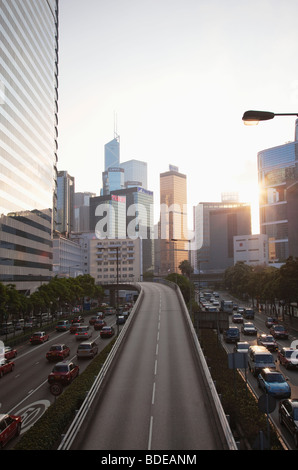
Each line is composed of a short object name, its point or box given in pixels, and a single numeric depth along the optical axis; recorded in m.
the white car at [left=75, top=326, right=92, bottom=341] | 46.91
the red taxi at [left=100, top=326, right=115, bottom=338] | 47.72
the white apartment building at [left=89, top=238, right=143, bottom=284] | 161.38
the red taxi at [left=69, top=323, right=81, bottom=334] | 54.53
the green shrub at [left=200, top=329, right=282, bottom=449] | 14.96
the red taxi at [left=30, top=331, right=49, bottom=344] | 45.75
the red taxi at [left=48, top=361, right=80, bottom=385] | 26.48
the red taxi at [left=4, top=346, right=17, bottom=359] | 36.47
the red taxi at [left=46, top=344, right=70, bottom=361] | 35.16
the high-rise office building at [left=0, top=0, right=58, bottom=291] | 76.38
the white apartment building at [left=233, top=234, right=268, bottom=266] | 199.12
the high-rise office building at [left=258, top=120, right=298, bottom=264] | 100.12
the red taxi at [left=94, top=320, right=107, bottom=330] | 57.12
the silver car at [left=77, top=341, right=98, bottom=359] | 35.28
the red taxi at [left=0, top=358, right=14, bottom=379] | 30.97
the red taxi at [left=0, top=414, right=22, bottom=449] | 16.79
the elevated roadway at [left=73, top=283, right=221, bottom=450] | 14.45
